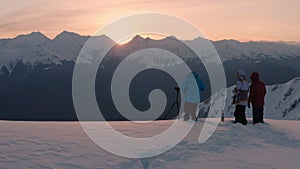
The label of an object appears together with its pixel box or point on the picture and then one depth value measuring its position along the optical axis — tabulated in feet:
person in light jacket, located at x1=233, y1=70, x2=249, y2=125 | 46.88
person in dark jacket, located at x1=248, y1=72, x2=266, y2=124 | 47.57
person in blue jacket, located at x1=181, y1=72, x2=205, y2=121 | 47.24
